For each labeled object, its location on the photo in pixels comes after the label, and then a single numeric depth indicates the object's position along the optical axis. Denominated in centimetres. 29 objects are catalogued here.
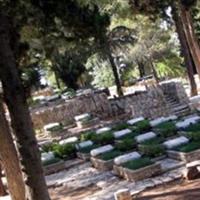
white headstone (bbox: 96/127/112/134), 2170
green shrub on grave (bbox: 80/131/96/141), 2125
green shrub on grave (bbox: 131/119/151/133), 1970
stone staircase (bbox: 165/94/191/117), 2520
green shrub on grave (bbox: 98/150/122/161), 1593
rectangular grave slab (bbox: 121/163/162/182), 1345
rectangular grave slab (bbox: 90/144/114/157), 1691
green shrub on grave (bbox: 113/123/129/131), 2158
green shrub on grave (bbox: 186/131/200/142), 1507
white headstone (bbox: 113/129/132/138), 1924
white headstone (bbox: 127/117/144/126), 2186
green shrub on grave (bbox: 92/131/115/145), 1972
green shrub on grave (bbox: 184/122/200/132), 1622
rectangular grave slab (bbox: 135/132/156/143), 1695
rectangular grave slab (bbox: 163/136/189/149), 1499
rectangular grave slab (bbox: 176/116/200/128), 1752
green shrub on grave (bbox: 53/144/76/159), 1970
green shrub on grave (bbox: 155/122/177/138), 1745
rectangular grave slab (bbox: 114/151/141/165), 1446
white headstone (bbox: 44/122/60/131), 2666
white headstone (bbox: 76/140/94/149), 1932
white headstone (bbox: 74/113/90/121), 2753
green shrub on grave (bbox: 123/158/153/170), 1357
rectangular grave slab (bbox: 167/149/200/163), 1379
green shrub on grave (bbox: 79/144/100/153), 1866
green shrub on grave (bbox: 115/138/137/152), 1709
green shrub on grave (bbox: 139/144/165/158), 1507
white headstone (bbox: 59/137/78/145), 2136
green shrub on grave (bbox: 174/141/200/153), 1398
